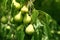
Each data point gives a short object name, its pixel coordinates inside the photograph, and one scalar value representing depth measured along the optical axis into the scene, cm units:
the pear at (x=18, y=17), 156
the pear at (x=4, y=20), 190
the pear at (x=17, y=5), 159
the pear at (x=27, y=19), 151
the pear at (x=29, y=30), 150
